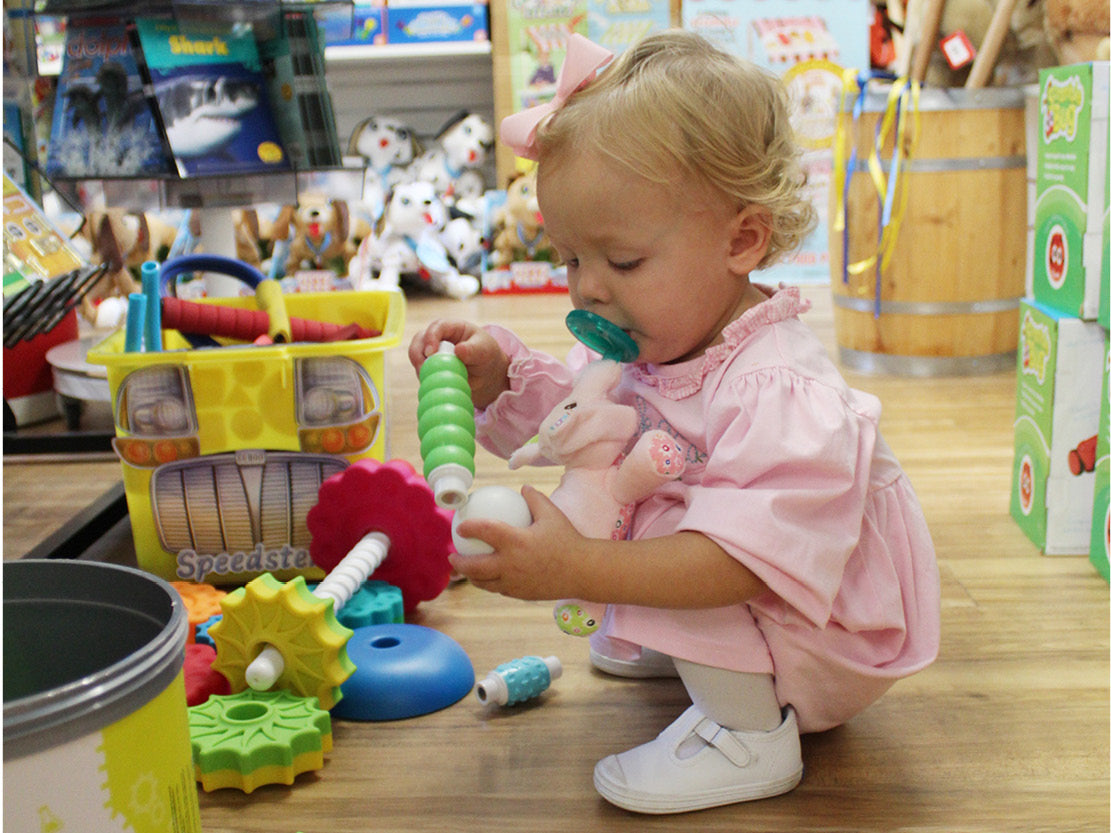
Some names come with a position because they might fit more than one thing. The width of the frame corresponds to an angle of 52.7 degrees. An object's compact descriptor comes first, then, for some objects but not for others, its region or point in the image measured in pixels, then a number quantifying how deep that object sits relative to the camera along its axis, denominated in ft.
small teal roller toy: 3.00
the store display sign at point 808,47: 10.15
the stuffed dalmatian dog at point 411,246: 9.83
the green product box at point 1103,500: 3.76
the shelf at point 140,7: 4.23
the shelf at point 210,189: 4.35
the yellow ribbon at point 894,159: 6.49
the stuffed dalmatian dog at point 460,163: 10.41
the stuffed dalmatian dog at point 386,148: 10.42
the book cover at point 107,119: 4.31
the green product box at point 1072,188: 3.79
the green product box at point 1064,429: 3.91
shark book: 4.34
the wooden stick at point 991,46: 6.08
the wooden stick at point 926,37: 6.40
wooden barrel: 6.55
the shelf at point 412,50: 10.37
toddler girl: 2.36
